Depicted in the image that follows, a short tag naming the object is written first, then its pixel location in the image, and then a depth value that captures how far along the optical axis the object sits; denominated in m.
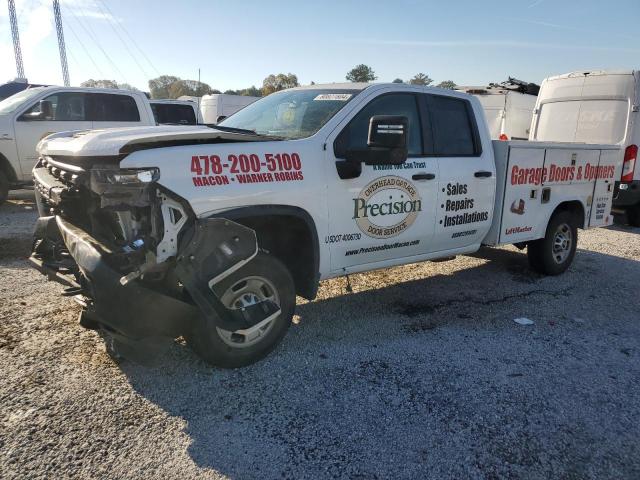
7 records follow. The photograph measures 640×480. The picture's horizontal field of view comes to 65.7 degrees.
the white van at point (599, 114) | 8.74
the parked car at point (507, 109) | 13.16
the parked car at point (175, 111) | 13.09
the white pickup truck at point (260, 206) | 2.94
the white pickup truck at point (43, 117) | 9.07
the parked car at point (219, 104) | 21.22
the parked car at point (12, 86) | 16.65
